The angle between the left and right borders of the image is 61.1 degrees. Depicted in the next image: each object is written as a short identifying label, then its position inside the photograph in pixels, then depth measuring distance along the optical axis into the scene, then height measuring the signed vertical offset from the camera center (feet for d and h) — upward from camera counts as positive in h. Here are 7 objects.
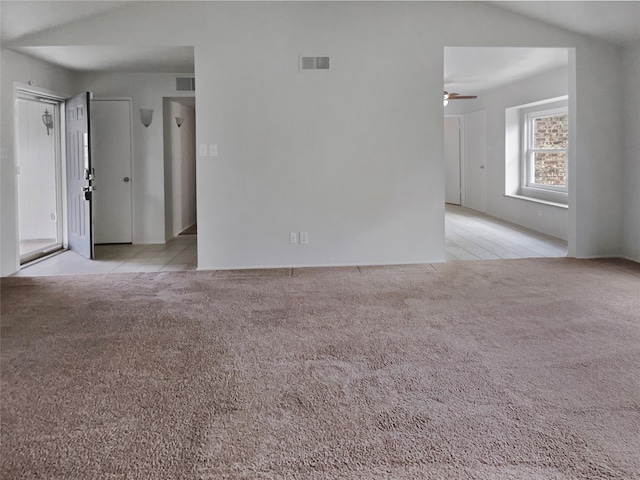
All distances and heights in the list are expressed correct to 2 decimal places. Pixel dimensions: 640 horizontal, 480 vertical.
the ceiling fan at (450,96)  28.94 +5.75
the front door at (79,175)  21.42 +1.35
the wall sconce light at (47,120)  23.36 +3.80
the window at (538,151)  26.99 +2.77
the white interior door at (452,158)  40.96 +3.47
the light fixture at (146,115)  24.68 +4.19
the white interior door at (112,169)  24.77 +1.78
